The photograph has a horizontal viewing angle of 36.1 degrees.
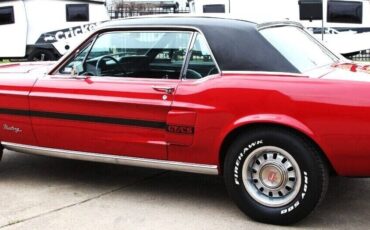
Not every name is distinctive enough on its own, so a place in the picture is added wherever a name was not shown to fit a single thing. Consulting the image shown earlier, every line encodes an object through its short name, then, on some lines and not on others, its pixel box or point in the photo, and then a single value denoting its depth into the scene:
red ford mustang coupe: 3.80
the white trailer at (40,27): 17.88
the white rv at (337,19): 16.19
